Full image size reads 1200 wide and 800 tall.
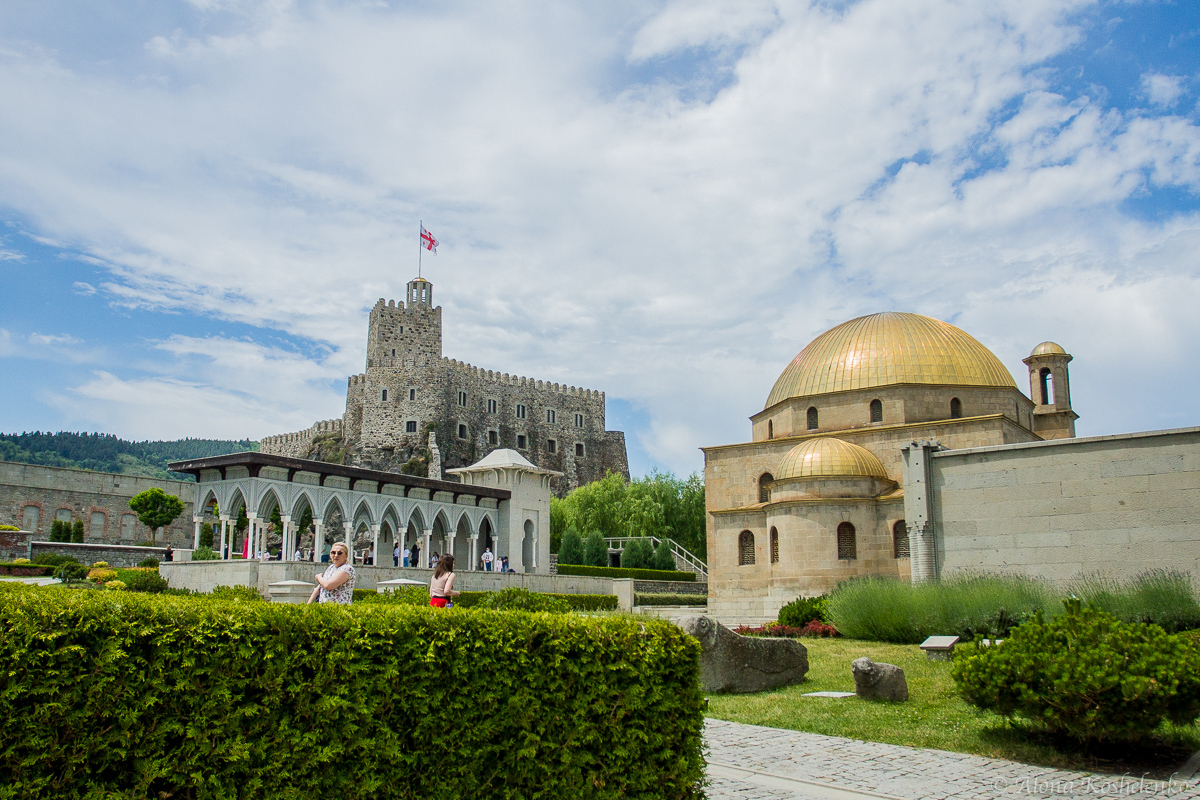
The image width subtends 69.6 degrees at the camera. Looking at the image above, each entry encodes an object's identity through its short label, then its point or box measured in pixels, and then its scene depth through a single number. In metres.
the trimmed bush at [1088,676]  6.91
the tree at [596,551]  43.34
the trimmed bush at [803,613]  20.83
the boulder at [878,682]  10.00
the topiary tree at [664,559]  44.22
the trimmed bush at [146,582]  21.67
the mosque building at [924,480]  18.56
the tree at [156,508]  39.97
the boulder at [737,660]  10.86
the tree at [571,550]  43.47
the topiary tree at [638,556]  43.91
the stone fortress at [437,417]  60.41
